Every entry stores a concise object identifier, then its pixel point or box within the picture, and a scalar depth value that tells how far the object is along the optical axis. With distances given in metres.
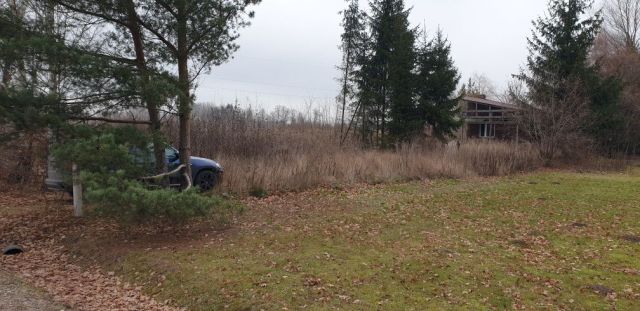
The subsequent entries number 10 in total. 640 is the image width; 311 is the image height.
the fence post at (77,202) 9.43
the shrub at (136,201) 7.04
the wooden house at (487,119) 29.38
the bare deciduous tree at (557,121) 23.81
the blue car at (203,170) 12.23
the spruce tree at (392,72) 24.84
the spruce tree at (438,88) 25.03
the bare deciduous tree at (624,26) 43.72
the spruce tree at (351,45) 26.91
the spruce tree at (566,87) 24.00
